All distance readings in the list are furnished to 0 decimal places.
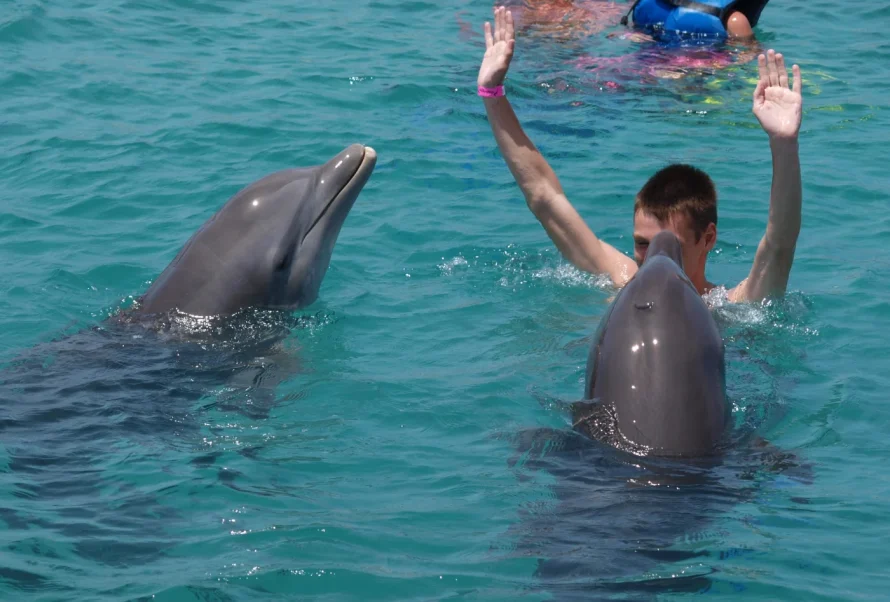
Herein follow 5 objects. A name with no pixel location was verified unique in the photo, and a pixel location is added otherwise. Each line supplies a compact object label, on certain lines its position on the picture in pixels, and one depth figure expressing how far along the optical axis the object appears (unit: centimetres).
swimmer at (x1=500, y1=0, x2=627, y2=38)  1562
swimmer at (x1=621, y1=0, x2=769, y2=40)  1484
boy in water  616
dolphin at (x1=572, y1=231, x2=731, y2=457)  471
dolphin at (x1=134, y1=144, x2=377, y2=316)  681
